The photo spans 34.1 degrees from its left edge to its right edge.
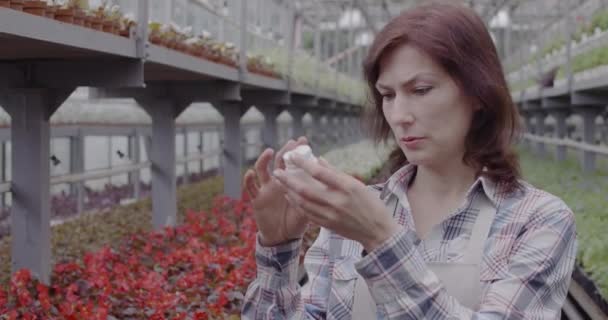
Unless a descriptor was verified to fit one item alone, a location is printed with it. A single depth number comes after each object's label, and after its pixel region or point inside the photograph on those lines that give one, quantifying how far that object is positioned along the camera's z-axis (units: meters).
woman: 1.49
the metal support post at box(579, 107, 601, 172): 12.14
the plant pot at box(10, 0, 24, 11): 4.14
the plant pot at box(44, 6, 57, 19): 4.51
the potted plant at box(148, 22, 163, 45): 6.48
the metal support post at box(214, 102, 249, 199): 11.81
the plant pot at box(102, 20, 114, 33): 5.36
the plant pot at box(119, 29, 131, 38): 5.74
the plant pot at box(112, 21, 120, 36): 5.54
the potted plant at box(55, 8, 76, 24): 4.69
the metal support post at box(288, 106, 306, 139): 18.02
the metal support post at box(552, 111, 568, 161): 16.59
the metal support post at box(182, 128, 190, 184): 16.16
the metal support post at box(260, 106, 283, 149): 14.62
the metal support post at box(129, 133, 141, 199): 13.24
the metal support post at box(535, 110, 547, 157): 20.95
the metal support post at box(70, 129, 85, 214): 11.61
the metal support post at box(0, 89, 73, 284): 6.03
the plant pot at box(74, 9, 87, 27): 4.88
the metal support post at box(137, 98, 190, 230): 9.39
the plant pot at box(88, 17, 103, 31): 5.19
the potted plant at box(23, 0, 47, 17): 4.31
